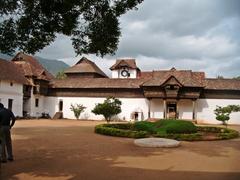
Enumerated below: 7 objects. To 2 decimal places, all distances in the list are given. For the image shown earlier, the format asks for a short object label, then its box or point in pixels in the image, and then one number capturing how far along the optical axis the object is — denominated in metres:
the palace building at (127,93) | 23.20
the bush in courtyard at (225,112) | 21.20
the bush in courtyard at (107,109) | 17.92
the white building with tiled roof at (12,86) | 22.59
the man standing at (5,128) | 6.39
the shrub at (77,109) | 25.45
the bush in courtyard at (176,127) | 12.55
